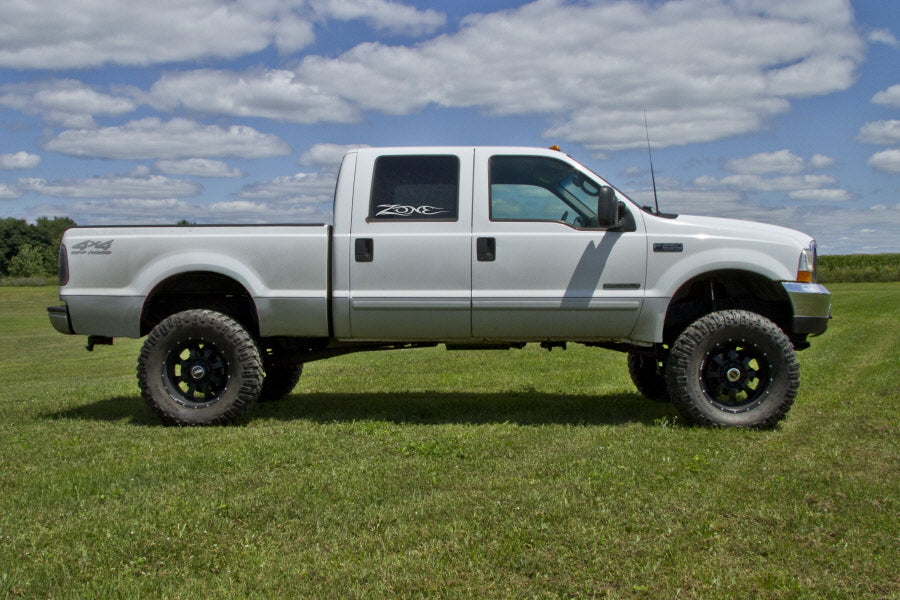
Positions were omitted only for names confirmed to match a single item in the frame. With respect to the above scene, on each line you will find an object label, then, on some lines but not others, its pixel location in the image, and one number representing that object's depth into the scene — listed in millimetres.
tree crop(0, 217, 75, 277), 99438
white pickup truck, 6816
